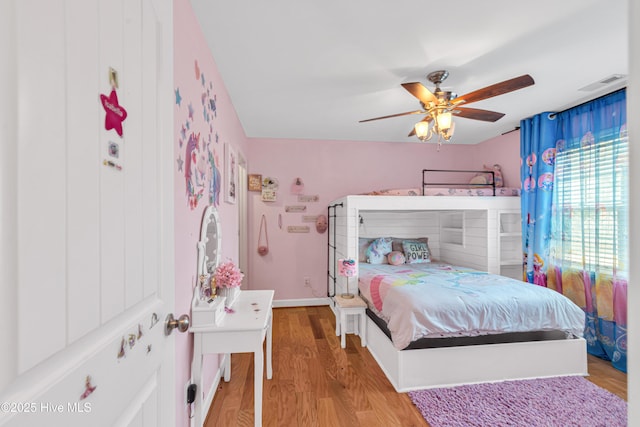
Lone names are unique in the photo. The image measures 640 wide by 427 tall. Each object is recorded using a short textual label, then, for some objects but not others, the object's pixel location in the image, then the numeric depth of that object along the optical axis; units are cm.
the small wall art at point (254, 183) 397
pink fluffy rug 175
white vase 188
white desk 155
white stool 277
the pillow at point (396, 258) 378
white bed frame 211
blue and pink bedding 207
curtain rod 248
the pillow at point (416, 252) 392
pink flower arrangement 183
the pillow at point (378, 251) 389
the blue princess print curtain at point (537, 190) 307
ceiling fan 196
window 245
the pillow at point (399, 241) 407
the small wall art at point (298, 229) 408
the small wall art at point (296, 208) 407
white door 38
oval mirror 171
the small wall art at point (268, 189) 398
